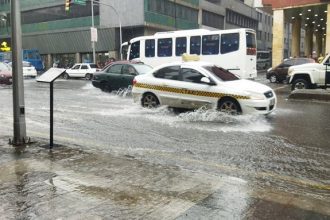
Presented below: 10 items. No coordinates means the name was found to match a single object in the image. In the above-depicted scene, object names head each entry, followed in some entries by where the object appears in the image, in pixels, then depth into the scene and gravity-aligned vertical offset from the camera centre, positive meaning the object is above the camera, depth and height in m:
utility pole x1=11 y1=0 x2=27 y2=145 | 7.97 -0.16
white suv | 18.20 -0.20
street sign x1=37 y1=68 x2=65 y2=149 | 7.95 -0.14
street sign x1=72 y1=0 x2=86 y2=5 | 34.88 +5.30
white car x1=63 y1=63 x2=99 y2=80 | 37.59 -0.01
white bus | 24.73 +1.30
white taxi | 11.66 -0.54
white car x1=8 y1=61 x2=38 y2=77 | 36.50 -0.10
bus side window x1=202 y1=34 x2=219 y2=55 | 25.36 +1.46
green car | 18.19 -0.20
